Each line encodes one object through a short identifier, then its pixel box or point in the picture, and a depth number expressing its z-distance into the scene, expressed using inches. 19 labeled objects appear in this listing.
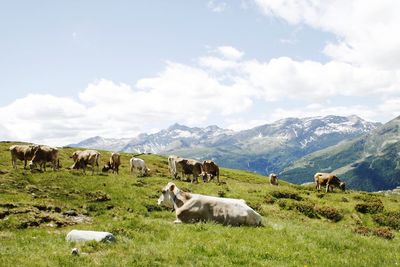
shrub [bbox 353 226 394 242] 829.6
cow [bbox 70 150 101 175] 1731.1
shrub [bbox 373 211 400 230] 1130.2
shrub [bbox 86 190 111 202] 1122.7
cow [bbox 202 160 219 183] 1923.0
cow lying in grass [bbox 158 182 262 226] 780.0
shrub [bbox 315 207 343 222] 1164.5
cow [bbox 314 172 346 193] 1923.0
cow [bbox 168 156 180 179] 1873.9
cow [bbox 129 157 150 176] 2034.2
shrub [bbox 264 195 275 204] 1273.4
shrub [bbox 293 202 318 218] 1184.2
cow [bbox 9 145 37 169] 1660.9
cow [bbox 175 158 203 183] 1828.2
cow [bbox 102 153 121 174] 1920.5
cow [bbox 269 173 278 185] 2620.6
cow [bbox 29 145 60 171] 1625.2
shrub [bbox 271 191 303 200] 1381.6
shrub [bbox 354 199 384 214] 1235.6
